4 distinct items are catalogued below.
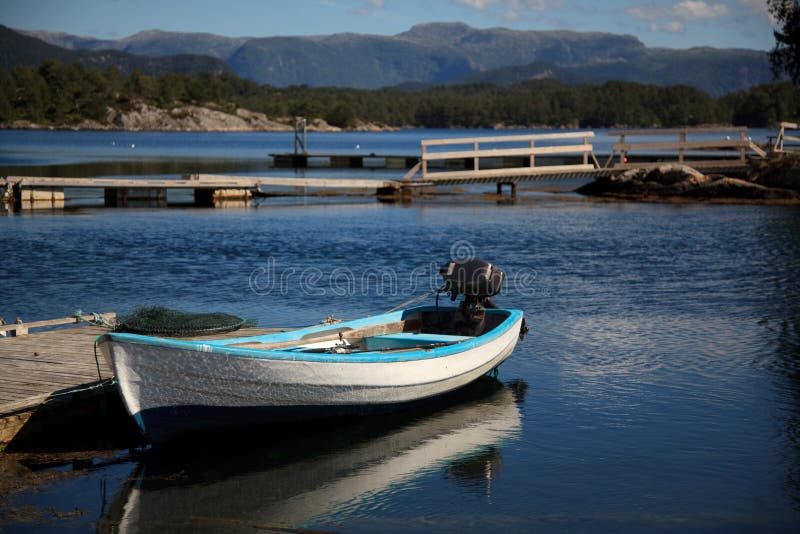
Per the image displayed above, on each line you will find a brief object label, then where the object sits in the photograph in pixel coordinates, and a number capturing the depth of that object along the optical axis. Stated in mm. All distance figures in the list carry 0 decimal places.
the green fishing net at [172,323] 13359
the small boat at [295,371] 10398
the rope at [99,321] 12492
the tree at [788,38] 51250
